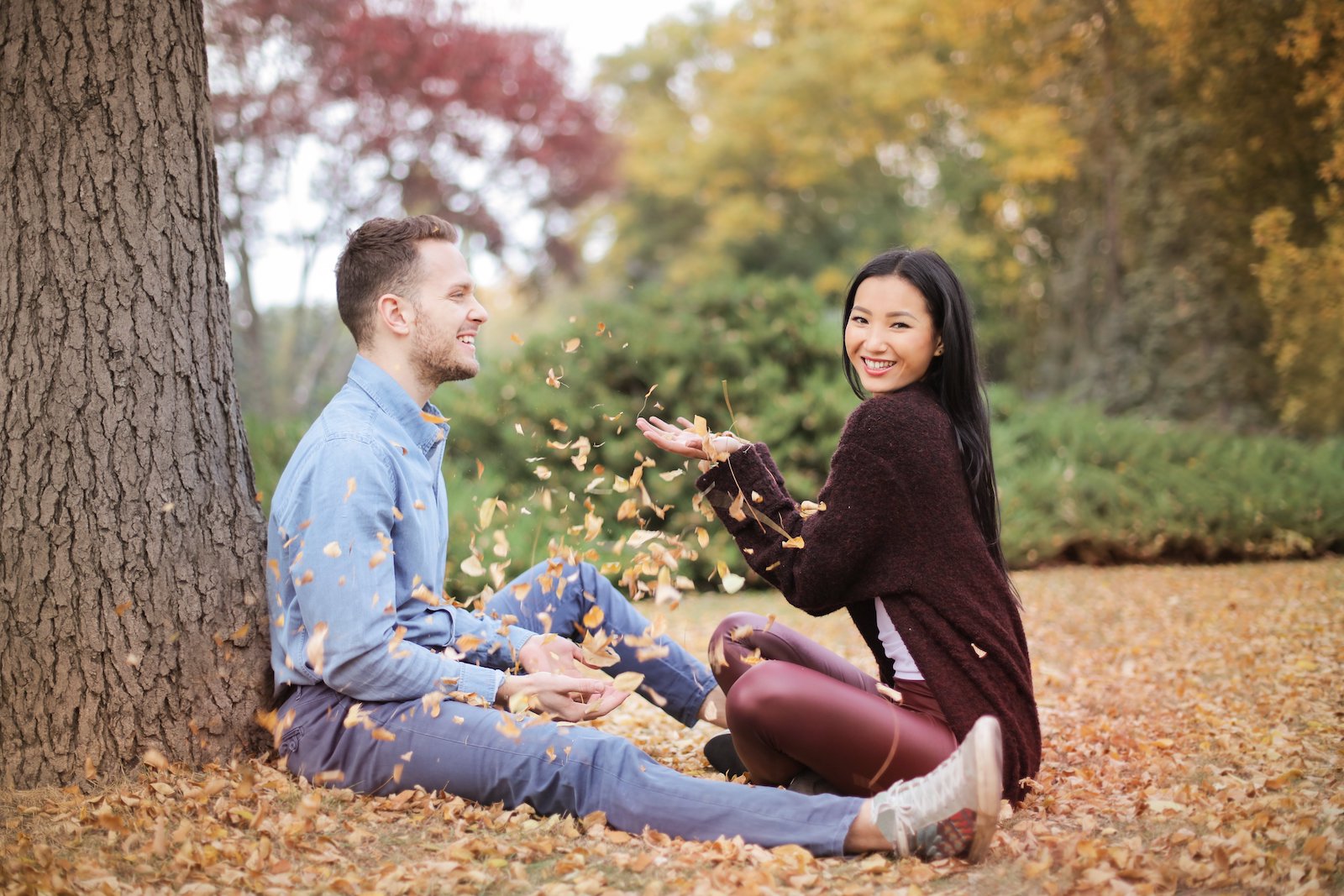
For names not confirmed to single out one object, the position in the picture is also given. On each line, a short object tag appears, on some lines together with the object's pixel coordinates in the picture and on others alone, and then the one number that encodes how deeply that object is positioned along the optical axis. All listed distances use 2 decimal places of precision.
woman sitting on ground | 2.52
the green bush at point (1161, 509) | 7.75
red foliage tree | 11.38
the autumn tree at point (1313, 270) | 7.92
